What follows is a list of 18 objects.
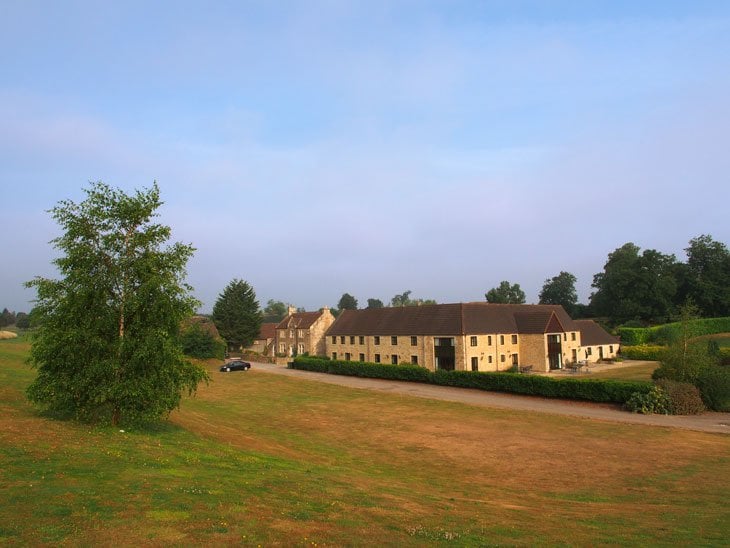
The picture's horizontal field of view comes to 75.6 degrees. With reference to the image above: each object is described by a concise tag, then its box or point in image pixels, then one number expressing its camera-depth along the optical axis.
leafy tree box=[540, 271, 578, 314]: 121.81
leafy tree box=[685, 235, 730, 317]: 84.44
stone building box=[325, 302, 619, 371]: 50.09
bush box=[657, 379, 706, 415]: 31.84
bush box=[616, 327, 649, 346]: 70.50
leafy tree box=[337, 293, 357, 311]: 170.71
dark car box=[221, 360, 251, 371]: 59.97
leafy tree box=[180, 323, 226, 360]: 65.50
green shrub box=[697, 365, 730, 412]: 32.44
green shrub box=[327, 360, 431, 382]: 48.88
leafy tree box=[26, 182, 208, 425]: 16.72
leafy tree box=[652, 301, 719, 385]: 33.41
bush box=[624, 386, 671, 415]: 31.91
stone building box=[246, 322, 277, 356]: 85.61
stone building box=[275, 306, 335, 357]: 73.69
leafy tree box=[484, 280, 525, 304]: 109.88
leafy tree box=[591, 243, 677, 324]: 84.06
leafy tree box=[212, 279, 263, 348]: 81.00
